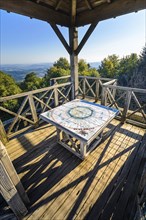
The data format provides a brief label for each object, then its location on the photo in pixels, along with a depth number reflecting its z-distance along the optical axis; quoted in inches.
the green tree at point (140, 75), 417.4
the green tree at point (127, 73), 480.3
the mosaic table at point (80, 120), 79.3
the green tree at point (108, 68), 694.8
